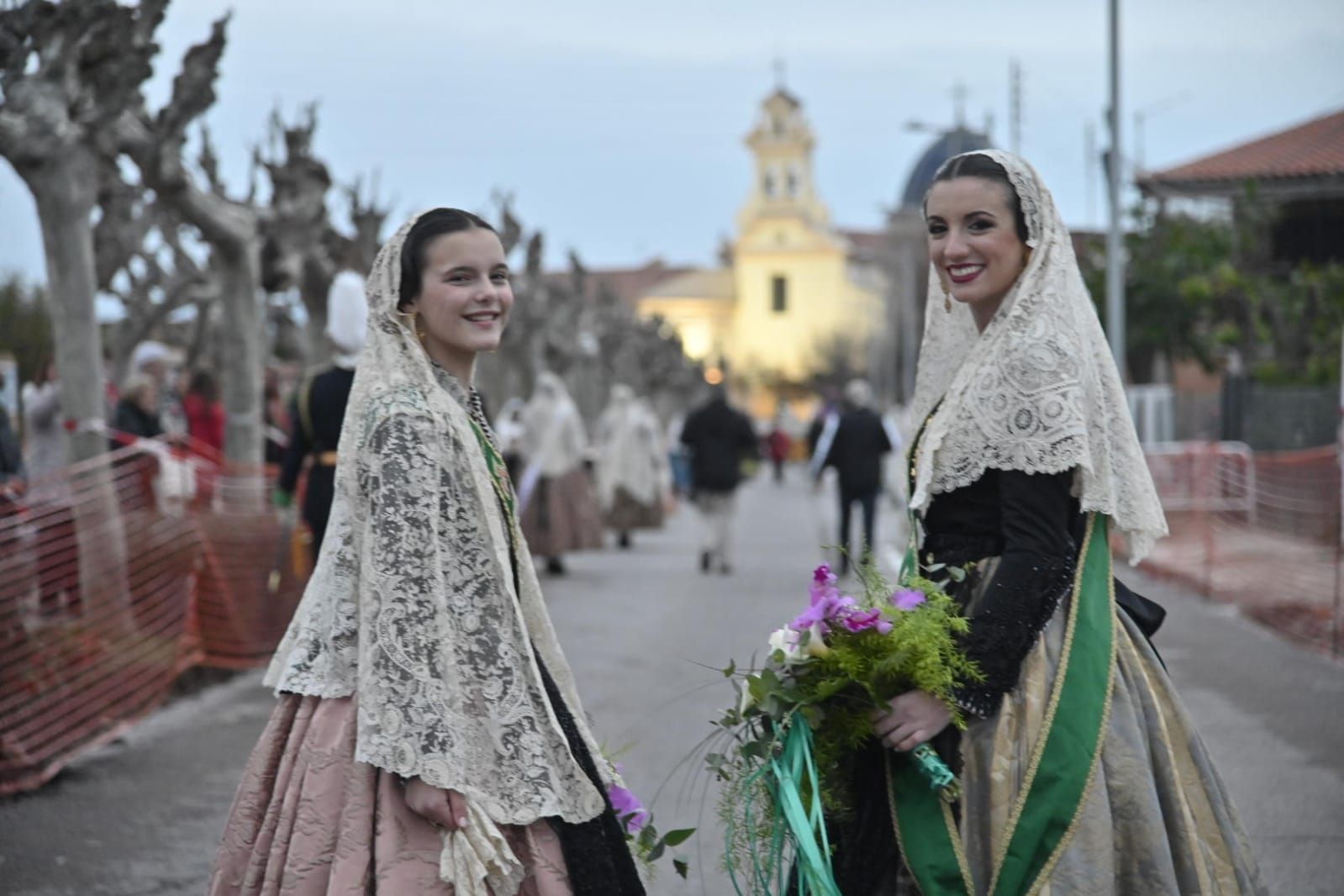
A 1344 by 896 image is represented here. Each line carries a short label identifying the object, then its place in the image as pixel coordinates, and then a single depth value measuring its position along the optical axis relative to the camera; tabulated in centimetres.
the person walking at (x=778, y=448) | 4847
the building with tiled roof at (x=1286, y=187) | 2948
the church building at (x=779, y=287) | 9606
